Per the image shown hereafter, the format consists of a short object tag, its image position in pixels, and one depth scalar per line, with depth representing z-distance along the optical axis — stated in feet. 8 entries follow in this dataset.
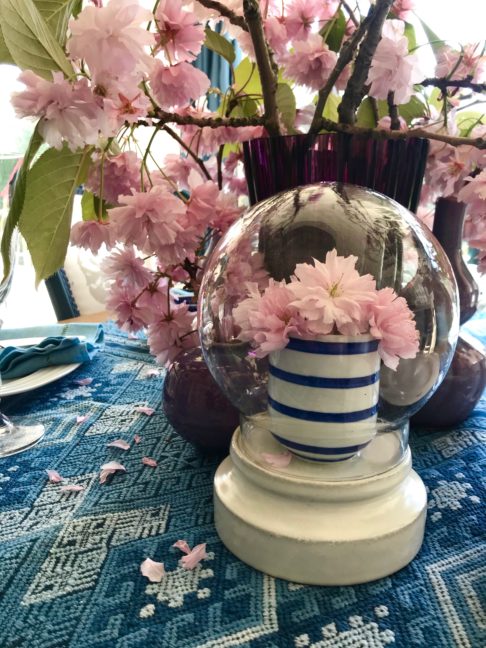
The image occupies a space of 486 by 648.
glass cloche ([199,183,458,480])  1.10
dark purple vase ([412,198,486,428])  1.69
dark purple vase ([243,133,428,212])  1.28
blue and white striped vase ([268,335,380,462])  1.07
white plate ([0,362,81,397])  2.00
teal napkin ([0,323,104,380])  2.16
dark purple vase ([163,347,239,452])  1.48
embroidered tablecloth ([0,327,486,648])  0.97
